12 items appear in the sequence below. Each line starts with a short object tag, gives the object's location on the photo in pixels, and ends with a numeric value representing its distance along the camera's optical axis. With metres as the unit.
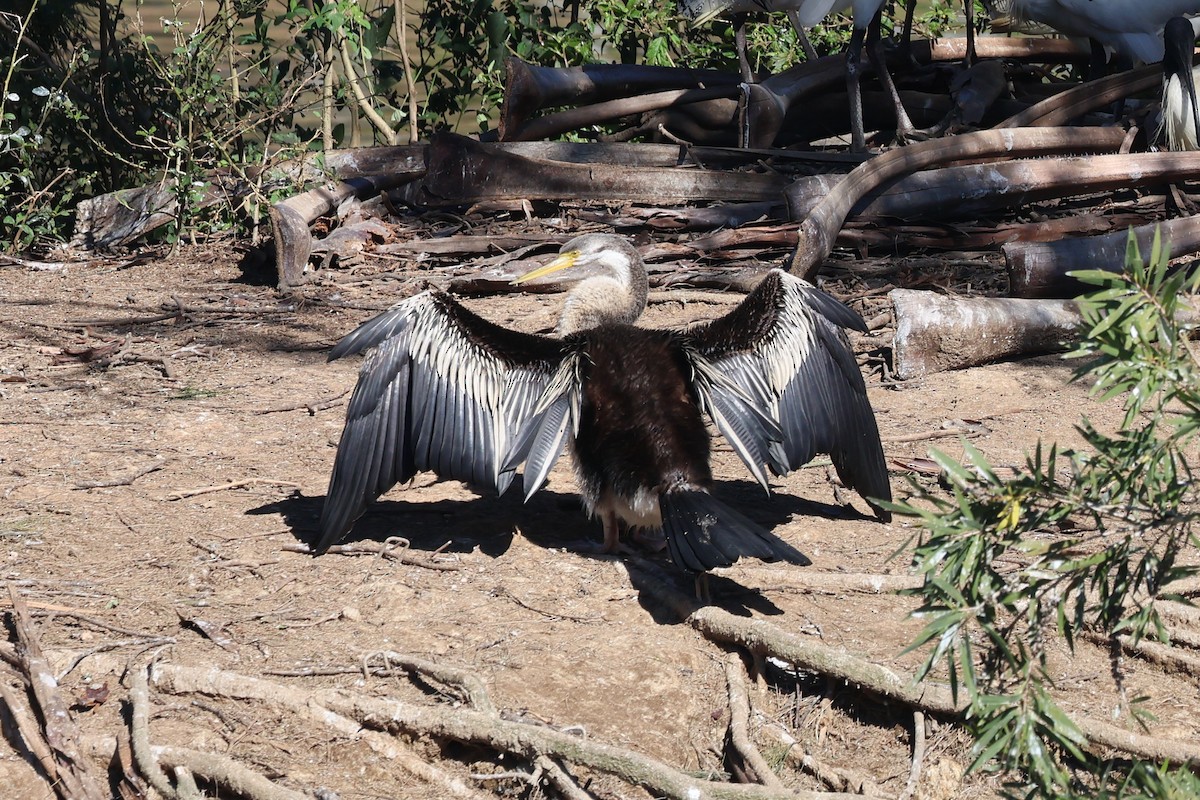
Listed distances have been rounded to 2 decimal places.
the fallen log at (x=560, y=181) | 17.41
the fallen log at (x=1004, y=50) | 21.52
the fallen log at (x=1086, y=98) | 18.06
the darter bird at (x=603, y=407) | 8.53
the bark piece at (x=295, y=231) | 15.82
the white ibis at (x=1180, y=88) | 17.50
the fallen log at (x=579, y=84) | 18.64
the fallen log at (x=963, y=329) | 12.34
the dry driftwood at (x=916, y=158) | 14.05
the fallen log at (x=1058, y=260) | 13.04
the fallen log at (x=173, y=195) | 17.66
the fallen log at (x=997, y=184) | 15.83
